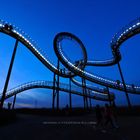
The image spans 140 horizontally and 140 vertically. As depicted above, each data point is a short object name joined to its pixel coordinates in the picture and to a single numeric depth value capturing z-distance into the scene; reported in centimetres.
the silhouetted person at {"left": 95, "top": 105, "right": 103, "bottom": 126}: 800
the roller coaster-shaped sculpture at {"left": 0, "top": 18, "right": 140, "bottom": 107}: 1608
